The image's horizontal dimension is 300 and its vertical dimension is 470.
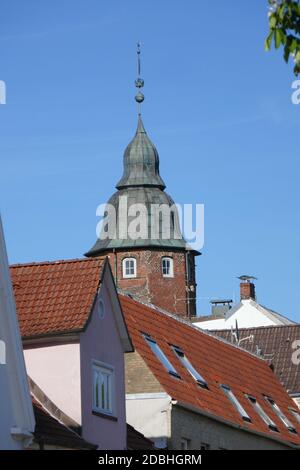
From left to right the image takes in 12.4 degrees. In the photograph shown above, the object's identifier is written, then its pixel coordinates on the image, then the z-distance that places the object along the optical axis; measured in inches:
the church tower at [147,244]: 3545.8
